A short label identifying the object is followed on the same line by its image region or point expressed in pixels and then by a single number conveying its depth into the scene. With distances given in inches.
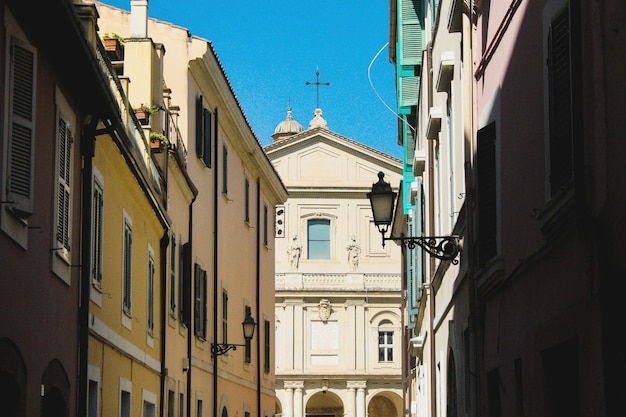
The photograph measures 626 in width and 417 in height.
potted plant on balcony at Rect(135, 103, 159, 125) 821.2
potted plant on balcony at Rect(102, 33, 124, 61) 801.7
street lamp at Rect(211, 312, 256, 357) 1112.8
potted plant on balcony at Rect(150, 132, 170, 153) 820.6
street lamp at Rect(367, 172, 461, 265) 585.9
